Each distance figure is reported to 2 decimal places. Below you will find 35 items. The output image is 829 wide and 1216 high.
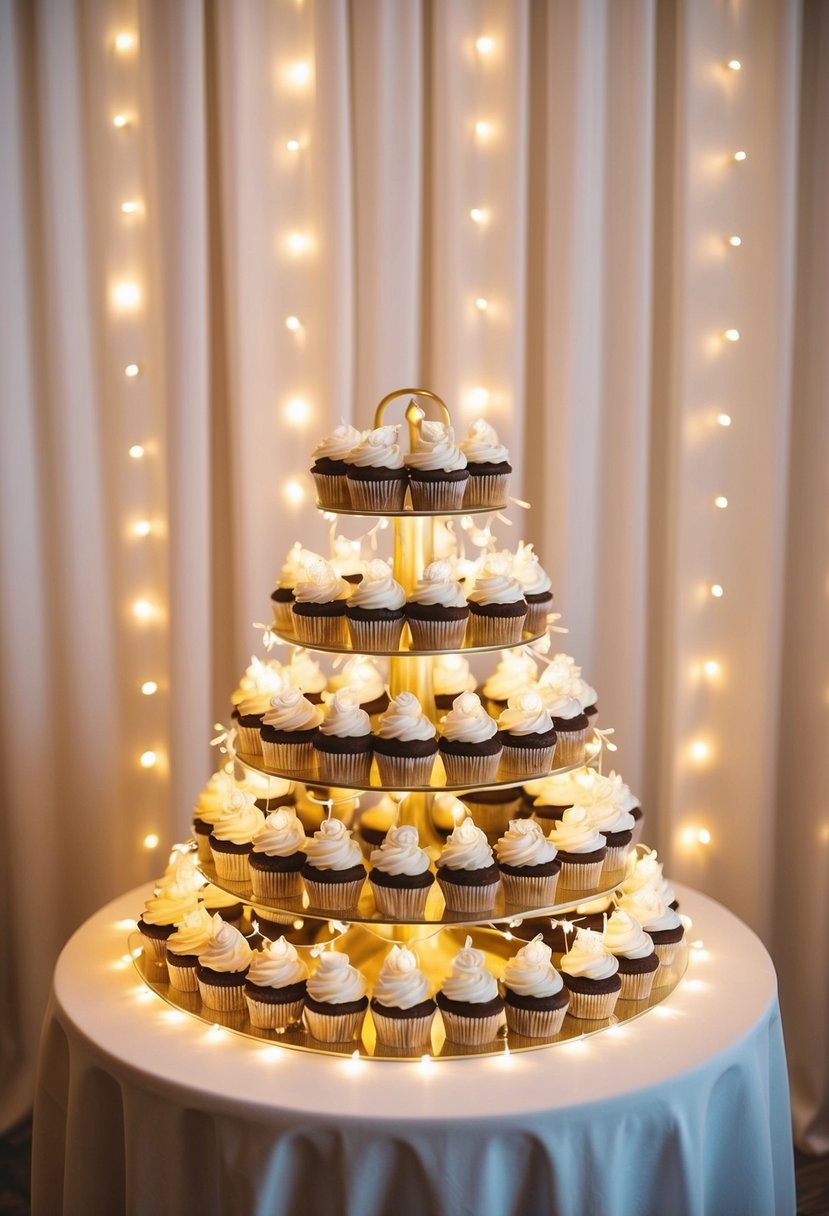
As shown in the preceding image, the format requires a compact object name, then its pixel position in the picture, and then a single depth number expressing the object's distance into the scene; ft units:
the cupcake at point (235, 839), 7.17
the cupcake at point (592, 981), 6.67
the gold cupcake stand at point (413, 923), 6.58
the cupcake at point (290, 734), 6.95
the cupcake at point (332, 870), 6.69
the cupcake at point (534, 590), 7.26
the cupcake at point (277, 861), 6.86
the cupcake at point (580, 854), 7.03
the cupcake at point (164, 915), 7.27
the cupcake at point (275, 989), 6.58
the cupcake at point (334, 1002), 6.46
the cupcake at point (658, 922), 7.18
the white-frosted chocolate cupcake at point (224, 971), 6.78
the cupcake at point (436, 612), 6.74
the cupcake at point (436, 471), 6.76
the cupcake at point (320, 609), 6.93
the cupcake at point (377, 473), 6.78
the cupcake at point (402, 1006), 6.37
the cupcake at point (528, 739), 6.95
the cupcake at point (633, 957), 6.88
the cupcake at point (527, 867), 6.80
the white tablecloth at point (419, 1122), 5.82
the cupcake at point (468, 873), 6.68
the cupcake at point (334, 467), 6.98
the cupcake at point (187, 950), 7.00
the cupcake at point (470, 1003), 6.42
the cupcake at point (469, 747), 6.78
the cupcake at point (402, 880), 6.59
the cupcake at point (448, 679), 8.01
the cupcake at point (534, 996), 6.50
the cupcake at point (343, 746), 6.75
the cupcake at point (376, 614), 6.75
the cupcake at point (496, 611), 6.91
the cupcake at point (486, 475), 6.98
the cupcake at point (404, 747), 6.66
